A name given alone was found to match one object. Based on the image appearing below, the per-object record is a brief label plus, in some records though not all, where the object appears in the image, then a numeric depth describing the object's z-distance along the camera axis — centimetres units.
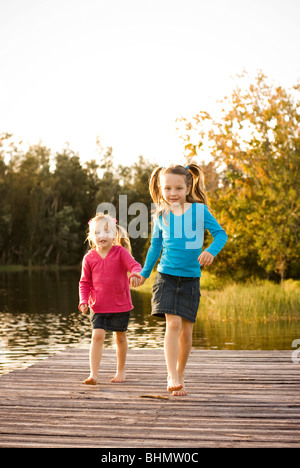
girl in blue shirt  488
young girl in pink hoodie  541
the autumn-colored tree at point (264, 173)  1664
